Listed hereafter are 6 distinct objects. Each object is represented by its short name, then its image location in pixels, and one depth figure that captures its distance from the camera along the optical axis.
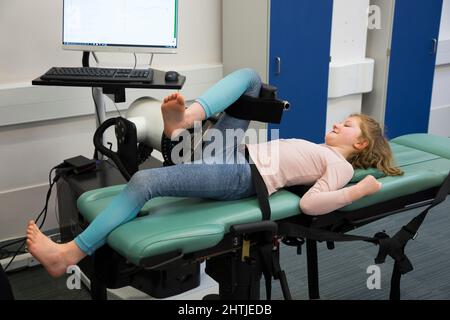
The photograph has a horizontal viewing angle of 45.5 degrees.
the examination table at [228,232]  1.37
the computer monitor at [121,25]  2.22
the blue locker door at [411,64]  3.55
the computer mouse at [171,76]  2.15
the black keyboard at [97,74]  2.05
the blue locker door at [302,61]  2.93
